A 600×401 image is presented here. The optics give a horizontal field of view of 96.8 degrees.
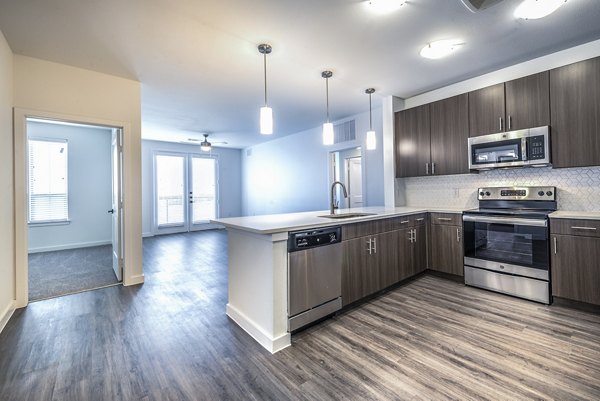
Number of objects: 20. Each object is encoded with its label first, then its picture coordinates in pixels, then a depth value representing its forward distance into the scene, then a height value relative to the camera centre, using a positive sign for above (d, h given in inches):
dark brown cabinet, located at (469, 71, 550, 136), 110.3 +41.0
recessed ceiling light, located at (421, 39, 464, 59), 101.6 +59.1
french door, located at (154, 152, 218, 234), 289.7 +14.3
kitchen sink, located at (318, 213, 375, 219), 108.3 -6.2
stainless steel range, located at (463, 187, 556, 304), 103.7 -18.7
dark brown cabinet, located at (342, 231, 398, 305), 99.6 -26.3
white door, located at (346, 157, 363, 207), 204.6 +15.8
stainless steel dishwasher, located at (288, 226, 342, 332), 81.5 -24.1
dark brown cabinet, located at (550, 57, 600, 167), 99.4 +31.9
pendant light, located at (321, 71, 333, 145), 114.7 +29.0
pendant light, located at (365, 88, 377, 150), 127.0 +28.8
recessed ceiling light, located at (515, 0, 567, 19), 79.4 +57.9
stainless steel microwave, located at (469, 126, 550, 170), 109.6 +21.5
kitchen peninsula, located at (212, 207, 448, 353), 77.7 -22.6
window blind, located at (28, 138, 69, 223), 203.9 +20.3
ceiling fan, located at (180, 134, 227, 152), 258.7 +67.1
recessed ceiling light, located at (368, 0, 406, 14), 78.1 +58.5
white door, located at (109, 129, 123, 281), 135.9 +0.0
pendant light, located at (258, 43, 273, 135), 95.7 +29.9
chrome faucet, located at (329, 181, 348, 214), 109.6 -1.1
